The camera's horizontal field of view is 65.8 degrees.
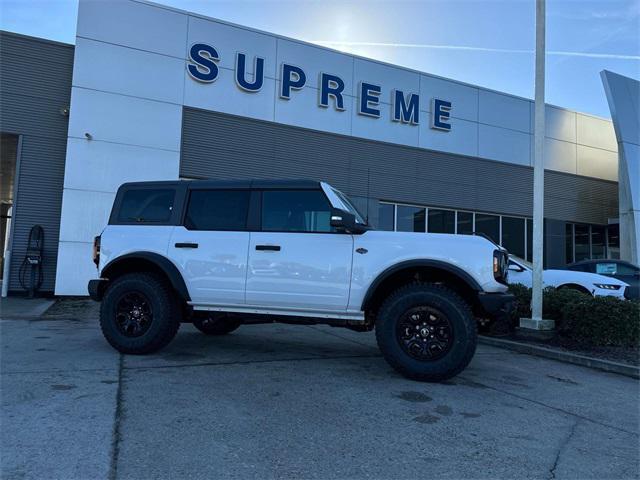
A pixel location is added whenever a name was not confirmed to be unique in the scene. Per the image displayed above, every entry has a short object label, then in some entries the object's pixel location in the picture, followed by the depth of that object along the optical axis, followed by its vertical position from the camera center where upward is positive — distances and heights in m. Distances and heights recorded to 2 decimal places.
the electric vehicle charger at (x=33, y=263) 11.73 +0.07
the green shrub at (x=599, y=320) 7.20 -0.40
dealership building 12.10 +4.27
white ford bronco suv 5.10 +0.09
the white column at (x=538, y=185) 7.97 +1.83
